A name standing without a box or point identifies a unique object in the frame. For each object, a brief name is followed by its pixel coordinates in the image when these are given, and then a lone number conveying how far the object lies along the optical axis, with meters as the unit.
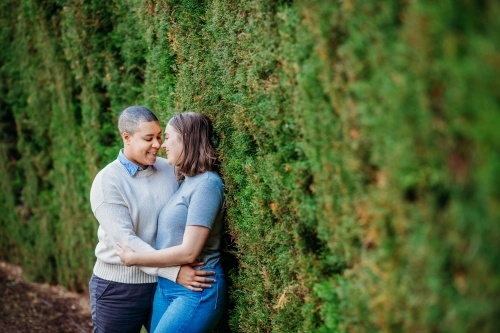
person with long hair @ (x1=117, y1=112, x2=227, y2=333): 3.86
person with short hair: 4.15
